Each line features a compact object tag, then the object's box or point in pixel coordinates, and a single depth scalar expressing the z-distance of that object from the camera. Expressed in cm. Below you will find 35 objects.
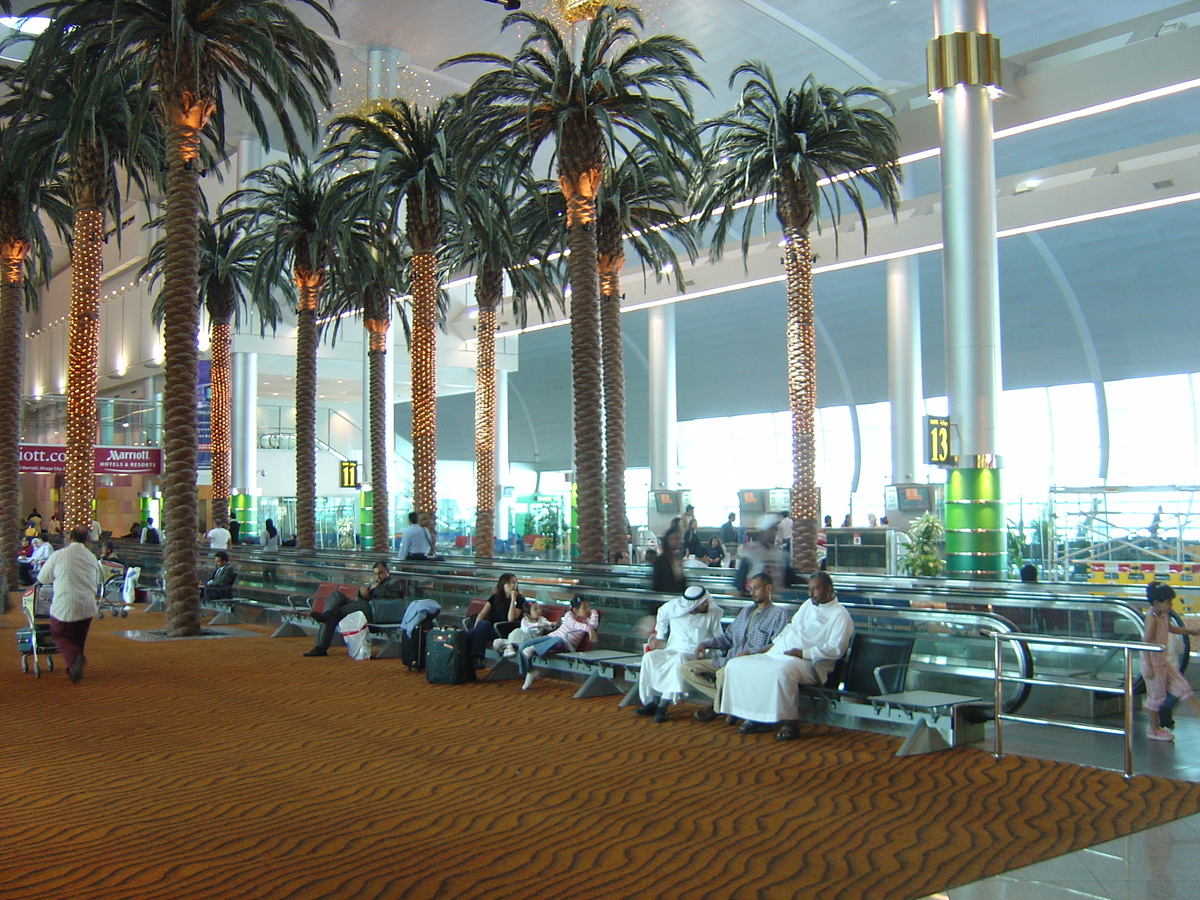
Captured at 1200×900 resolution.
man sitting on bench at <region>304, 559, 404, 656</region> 1484
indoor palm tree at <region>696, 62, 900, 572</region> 1845
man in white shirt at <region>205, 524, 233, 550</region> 2668
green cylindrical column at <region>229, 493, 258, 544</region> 3541
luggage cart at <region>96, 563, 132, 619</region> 2141
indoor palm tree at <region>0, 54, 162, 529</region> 2025
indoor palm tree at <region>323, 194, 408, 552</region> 2262
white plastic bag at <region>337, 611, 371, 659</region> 1428
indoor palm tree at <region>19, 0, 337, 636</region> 1620
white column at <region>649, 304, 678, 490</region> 3472
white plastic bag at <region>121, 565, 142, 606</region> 2175
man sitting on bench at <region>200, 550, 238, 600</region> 2045
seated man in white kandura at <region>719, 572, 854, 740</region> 876
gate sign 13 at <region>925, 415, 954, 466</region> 1780
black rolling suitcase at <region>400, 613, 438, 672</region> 1301
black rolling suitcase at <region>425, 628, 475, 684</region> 1193
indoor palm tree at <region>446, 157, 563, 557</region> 2080
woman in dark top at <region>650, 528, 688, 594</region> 1196
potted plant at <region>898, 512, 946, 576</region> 2055
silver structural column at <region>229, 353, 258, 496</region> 3588
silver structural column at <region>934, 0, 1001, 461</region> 1778
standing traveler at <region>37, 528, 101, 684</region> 1207
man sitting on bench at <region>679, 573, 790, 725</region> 959
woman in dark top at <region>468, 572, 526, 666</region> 1240
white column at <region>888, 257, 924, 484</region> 2952
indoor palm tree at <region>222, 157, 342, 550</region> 2402
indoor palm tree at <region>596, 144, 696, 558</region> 2025
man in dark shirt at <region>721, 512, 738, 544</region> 2792
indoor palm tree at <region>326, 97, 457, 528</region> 2094
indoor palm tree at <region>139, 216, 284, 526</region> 2802
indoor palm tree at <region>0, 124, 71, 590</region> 2214
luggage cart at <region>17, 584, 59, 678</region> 1292
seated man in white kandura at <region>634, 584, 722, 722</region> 974
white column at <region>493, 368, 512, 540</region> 3769
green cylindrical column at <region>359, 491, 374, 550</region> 3475
